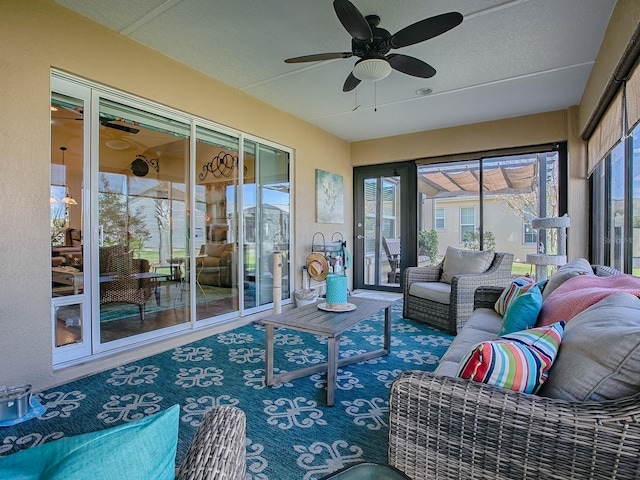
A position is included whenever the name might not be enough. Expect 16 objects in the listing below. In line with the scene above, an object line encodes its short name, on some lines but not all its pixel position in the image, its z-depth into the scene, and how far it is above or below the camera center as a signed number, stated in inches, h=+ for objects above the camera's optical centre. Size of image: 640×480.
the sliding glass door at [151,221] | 106.8 +8.2
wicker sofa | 32.1 -21.4
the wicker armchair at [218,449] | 24.2 -16.9
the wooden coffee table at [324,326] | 83.7 -23.3
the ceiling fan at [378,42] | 81.5 +55.2
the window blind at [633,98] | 86.4 +38.9
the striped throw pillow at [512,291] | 91.4 -15.1
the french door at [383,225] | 229.8 +10.8
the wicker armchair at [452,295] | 135.9 -23.7
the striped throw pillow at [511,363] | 40.2 -15.4
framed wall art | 211.2 +28.0
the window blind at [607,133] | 107.2 +40.1
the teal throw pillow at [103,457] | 17.7 -12.3
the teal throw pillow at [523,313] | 71.0 -16.2
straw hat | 186.4 -14.7
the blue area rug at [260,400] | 66.4 -41.6
